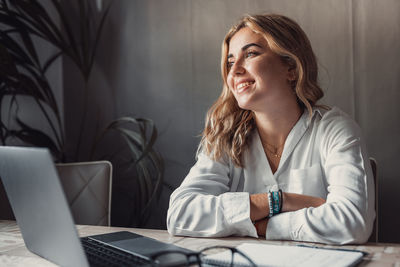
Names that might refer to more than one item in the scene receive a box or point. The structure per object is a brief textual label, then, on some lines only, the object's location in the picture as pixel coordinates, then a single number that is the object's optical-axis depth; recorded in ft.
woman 5.01
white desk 3.68
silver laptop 2.92
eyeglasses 3.39
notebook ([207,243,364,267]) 3.41
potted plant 8.36
